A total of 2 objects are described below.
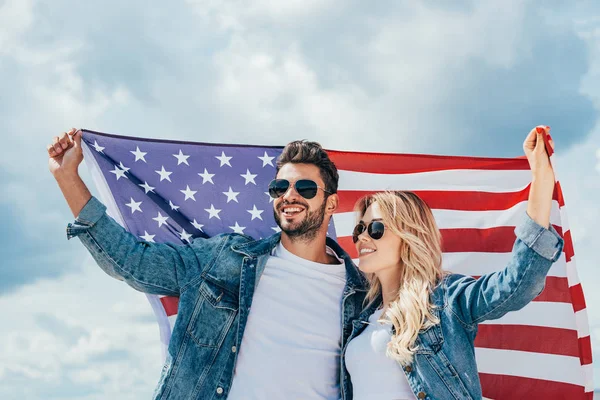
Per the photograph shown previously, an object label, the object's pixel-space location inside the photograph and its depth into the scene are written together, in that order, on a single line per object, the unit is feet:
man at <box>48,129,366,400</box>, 20.06
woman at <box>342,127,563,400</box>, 17.08
